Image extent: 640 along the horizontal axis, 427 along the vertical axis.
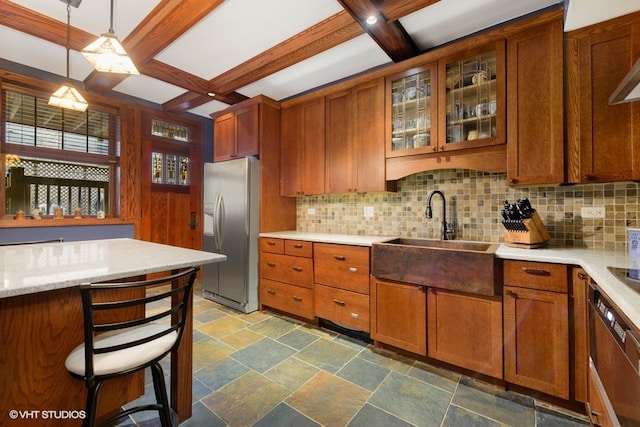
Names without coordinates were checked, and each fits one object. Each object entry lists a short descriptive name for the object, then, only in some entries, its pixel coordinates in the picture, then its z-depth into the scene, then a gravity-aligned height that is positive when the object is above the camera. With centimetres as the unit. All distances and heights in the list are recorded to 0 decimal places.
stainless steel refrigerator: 318 -17
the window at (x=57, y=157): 321 +74
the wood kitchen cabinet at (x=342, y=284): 242 -63
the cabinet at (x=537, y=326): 162 -68
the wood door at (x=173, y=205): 415 +16
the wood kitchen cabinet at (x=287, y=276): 282 -65
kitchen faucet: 248 -7
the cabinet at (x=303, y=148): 312 +78
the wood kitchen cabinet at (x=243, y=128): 331 +108
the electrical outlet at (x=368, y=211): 308 +3
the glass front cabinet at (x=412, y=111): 238 +92
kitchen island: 109 -48
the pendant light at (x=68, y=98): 195 +84
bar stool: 99 -54
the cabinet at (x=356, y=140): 268 +76
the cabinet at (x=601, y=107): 171 +68
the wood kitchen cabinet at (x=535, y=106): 189 +75
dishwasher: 86 -52
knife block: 192 -15
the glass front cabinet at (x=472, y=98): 210 +92
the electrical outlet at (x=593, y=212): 199 +1
